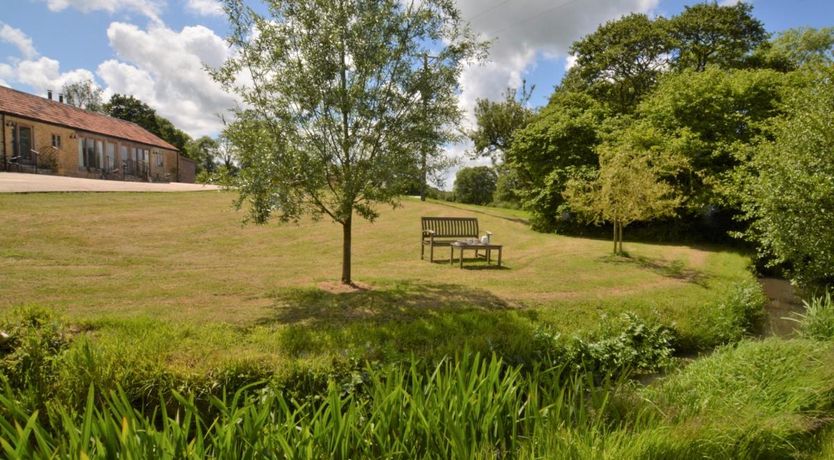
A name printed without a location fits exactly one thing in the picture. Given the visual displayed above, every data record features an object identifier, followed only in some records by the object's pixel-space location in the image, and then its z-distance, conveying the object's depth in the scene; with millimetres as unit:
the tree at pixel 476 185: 60031
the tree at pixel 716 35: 26391
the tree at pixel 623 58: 27938
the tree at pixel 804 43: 34344
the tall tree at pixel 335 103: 7742
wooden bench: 13742
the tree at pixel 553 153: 21797
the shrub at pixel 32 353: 4246
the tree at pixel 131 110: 55219
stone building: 24578
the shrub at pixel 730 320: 8156
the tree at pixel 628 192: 13367
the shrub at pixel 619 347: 6555
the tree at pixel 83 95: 63750
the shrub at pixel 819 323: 7173
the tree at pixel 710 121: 18281
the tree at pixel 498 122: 33906
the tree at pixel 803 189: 9297
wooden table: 11977
